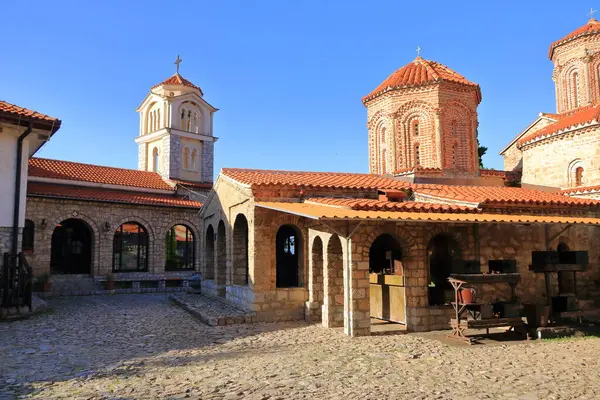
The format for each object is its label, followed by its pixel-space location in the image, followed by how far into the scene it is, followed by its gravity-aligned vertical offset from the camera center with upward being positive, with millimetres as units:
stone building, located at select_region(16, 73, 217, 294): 16766 +862
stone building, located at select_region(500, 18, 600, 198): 14742 +3775
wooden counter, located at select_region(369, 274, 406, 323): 10164 -1139
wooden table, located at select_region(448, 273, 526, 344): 8242 -1274
